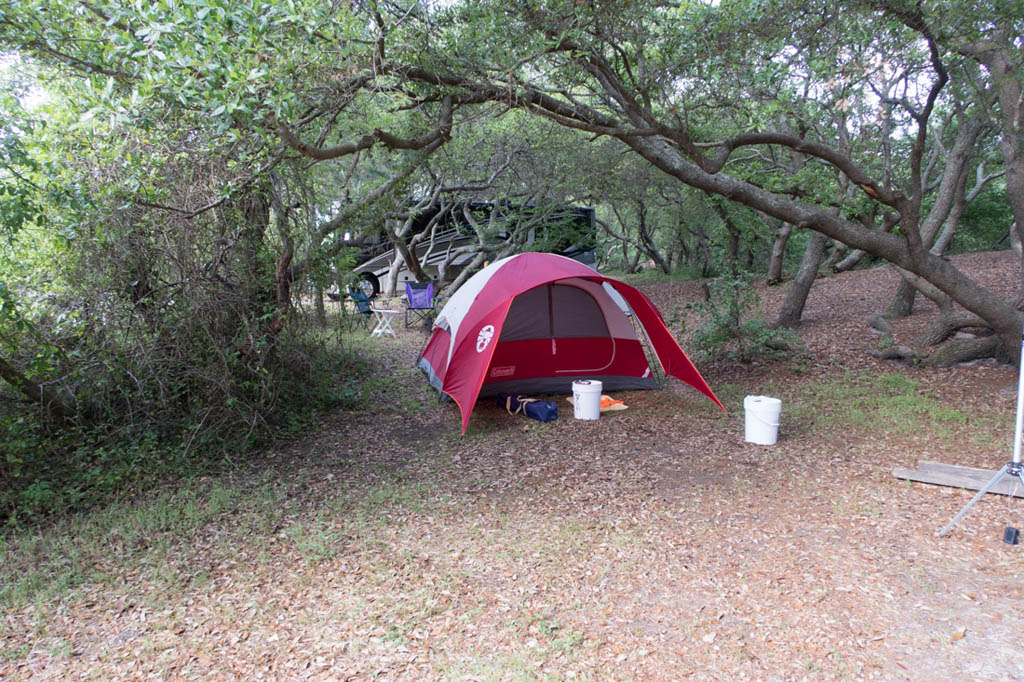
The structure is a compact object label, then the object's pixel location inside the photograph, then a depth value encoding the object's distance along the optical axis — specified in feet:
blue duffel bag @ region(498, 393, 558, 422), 18.44
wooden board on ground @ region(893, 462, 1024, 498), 12.29
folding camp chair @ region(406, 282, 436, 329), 32.14
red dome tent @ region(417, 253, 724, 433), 19.11
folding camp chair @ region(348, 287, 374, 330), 20.95
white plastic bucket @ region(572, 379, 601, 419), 18.10
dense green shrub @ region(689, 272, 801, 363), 22.35
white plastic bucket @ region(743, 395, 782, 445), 15.52
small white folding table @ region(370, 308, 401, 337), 32.17
